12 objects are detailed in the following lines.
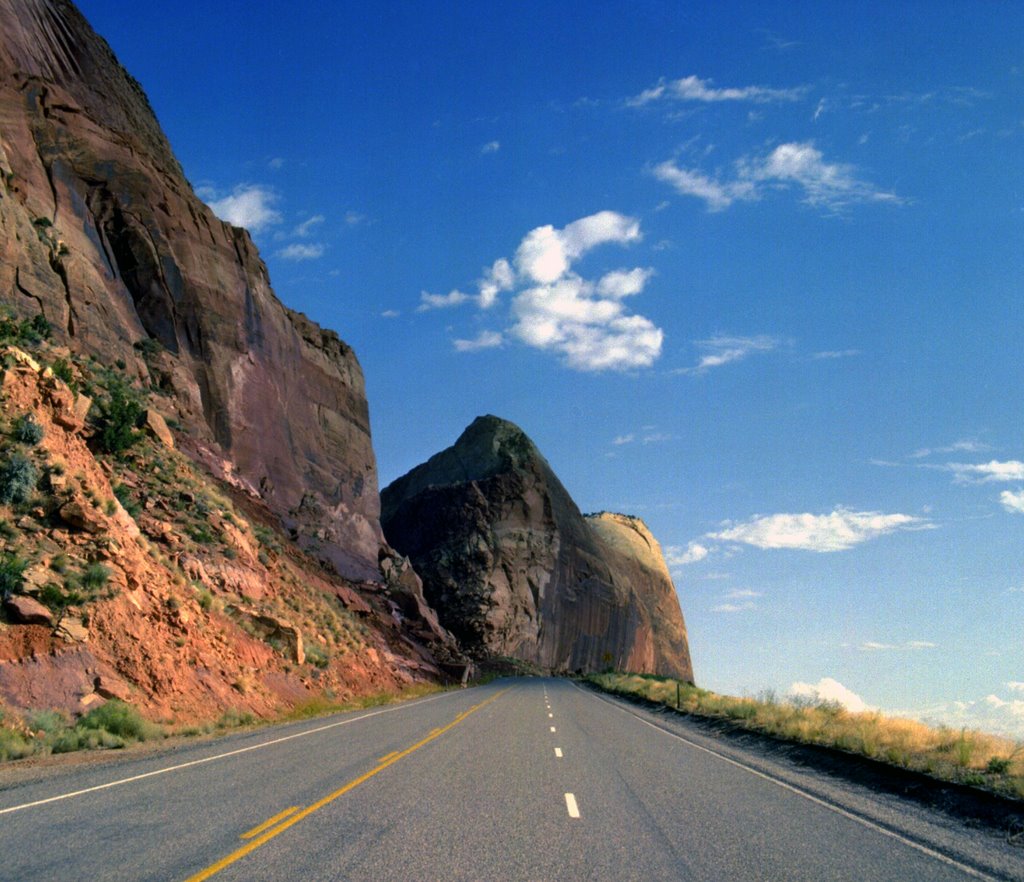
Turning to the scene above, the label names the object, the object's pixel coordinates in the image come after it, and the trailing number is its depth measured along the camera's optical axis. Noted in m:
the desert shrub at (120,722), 15.98
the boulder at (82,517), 20.44
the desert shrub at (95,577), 19.14
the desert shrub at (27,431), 21.11
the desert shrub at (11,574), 16.80
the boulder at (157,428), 33.03
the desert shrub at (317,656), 31.69
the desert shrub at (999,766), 12.60
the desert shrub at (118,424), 28.39
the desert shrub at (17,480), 19.55
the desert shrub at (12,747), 13.20
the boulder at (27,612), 16.55
